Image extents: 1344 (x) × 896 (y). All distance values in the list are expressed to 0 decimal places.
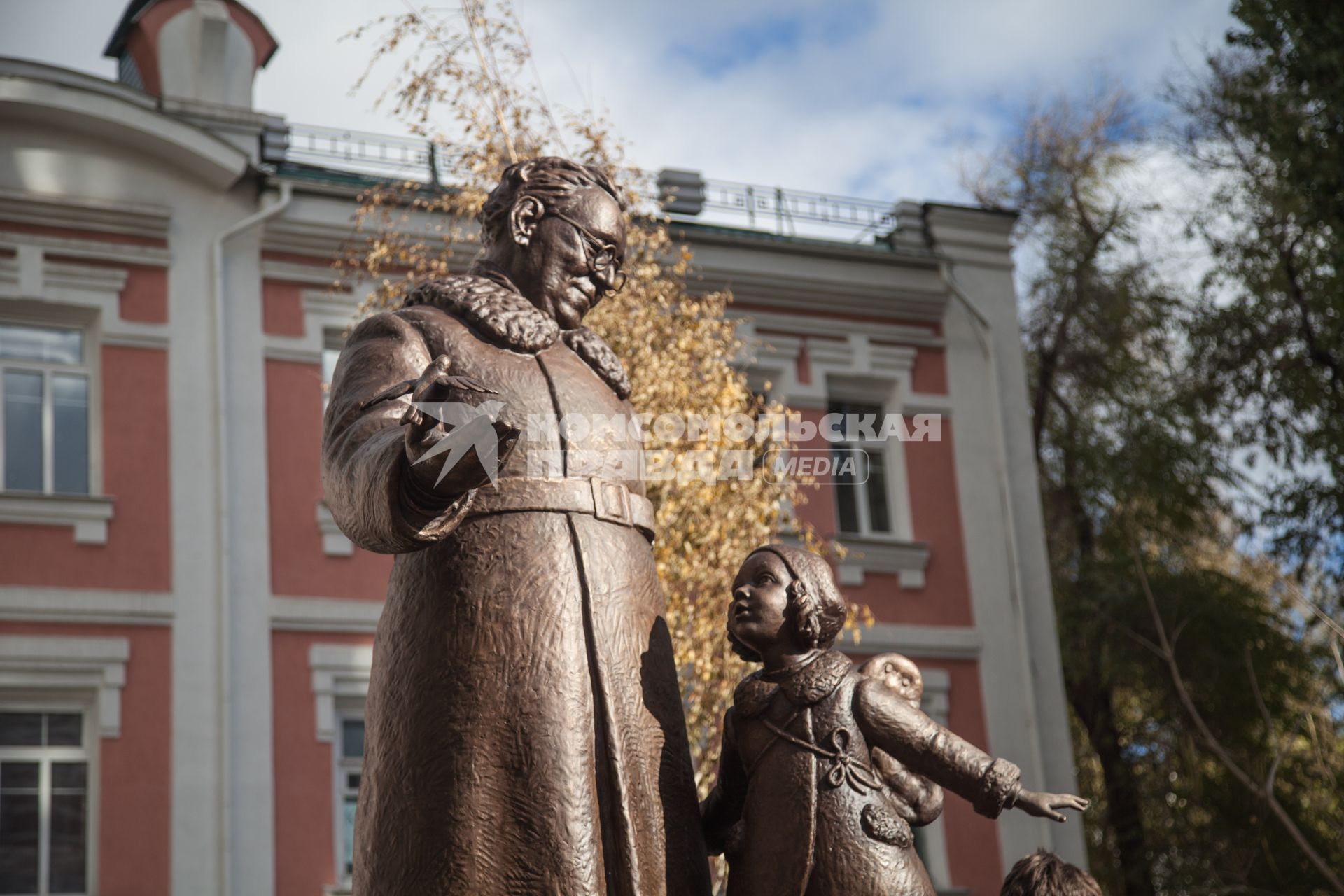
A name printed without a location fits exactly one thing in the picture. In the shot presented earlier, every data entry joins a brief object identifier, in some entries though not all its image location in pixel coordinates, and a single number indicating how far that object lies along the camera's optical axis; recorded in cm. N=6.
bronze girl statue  301
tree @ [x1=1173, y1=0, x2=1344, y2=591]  1312
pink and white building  1225
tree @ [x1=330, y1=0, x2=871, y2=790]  936
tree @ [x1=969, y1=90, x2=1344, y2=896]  1633
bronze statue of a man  277
